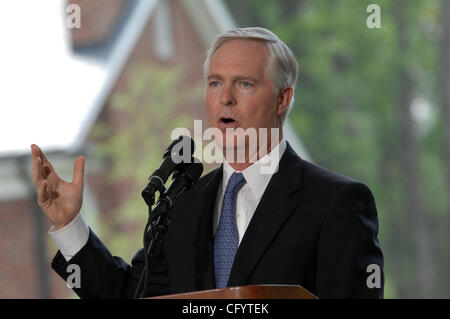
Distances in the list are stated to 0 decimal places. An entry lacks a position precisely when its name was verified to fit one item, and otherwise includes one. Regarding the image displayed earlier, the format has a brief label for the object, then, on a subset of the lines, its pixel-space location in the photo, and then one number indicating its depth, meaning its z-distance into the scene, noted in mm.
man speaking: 4699
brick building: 17531
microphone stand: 4602
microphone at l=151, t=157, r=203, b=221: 4625
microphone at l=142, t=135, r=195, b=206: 4574
